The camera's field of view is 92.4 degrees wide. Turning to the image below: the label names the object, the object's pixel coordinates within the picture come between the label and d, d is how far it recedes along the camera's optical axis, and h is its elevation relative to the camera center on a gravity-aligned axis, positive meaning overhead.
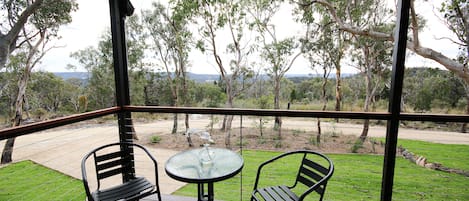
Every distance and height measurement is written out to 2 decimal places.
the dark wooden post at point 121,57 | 2.47 +0.30
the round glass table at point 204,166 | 1.47 -0.59
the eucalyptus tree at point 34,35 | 4.67 +1.04
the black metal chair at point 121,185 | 1.69 -0.79
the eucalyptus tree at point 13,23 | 4.27 +1.17
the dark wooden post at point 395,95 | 1.80 -0.07
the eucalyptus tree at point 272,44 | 6.63 +1.26
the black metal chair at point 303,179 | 1.54 -0.69
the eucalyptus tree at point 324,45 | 6.34 +1.19
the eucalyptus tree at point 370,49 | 5.70 +1.03
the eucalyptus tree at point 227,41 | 6.58 +1.35
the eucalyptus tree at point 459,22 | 4.35 +1.28
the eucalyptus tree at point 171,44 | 6.83 +1.28
